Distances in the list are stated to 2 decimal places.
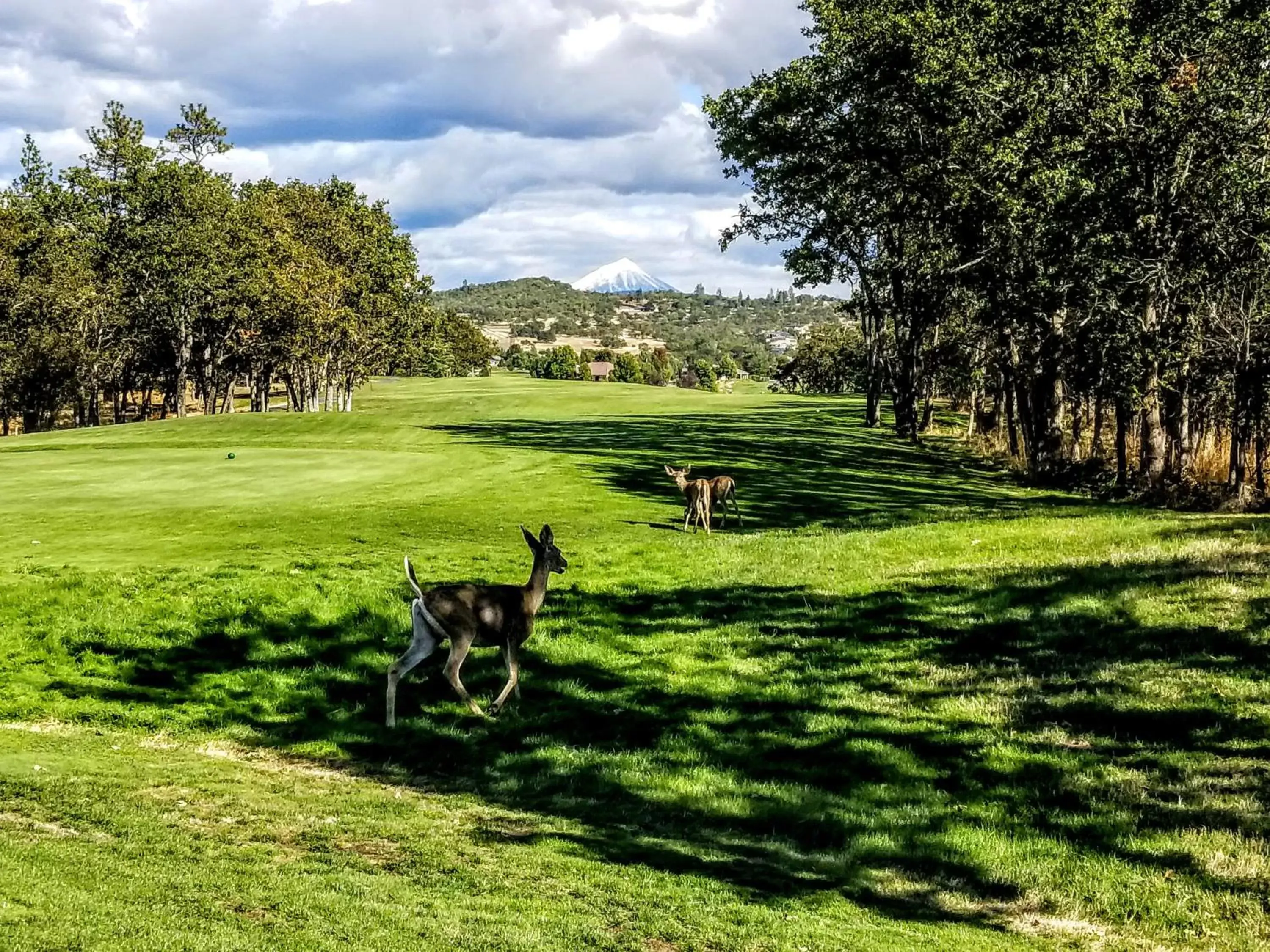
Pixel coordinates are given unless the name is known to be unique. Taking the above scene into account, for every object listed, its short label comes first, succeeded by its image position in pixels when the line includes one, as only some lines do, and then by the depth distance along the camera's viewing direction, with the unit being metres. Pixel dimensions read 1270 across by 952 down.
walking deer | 12.17
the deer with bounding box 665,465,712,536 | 22.52
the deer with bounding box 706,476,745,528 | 23.50
